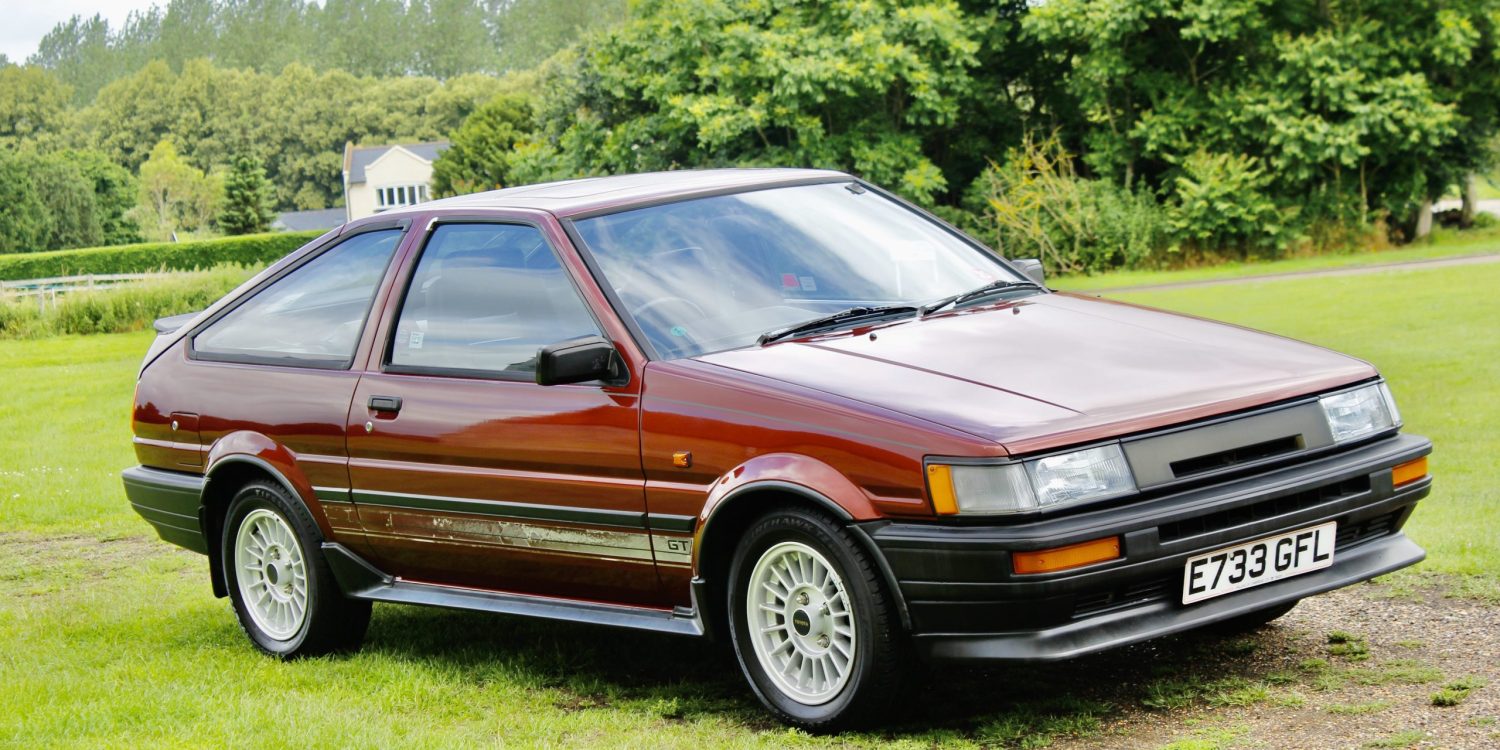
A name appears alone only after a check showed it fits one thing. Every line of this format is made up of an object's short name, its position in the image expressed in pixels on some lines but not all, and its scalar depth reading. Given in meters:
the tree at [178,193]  126.44
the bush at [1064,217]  34.19
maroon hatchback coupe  4.17
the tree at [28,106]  158.88
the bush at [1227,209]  33.31
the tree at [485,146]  87.56
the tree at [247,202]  88.38
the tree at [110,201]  104.88
